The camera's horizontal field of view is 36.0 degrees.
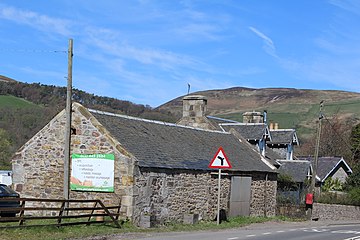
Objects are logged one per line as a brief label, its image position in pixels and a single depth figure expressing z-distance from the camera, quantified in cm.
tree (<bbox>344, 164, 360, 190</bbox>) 4906
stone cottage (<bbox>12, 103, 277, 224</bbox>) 2281
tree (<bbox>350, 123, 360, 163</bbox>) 6569
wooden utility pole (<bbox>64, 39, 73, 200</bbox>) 2180
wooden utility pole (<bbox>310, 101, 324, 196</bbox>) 3650
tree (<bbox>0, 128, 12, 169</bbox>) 6050
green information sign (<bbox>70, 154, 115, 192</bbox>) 2305
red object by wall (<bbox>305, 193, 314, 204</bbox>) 3559
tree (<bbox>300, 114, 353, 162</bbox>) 7024
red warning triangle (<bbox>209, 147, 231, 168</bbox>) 2286
